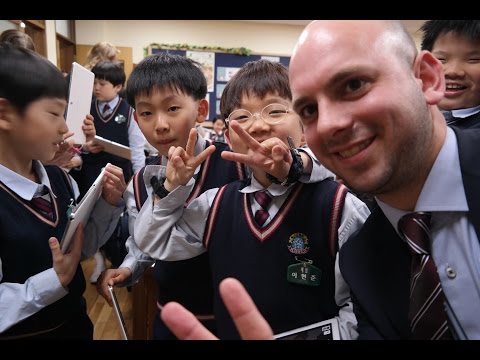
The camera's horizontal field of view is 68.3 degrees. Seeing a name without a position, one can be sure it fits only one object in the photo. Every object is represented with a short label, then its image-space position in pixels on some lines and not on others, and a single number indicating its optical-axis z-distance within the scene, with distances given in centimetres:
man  69
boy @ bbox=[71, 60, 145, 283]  265
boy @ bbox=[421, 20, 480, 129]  132
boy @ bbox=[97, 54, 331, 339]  118
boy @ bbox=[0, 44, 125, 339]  97
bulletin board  648
